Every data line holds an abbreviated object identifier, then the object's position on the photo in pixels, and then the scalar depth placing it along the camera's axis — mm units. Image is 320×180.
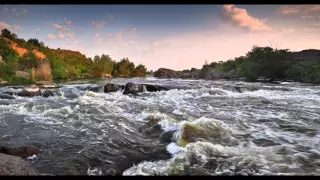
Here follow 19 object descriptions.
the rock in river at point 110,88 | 17378
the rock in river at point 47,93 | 14336
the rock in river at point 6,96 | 13242
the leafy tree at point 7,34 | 55875
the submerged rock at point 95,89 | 17602
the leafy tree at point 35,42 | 62456
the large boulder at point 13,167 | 3059
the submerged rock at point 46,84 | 19438
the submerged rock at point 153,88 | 18764
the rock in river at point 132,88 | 16970
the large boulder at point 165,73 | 50088
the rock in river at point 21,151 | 4826
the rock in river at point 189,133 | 5438
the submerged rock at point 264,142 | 5574
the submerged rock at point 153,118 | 8012
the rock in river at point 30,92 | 14203
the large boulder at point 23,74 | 25398
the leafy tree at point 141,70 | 73406
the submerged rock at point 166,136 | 6012
